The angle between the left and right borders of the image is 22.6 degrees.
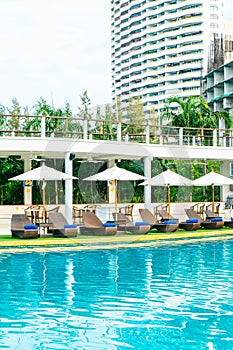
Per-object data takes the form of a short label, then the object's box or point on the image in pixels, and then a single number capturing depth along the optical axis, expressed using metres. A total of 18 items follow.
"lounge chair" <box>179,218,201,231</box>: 20.38
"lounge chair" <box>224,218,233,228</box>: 21.80
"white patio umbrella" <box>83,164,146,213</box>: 20.73
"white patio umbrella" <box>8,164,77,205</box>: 19.42
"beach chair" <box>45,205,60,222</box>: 20.92
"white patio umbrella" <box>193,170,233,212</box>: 22.92
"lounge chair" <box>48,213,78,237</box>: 17.53
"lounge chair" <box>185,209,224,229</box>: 21.14
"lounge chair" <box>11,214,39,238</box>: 17.31
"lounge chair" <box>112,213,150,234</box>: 18.92
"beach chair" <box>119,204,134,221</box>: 23.28
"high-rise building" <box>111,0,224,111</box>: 101.12
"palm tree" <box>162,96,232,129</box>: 36.75
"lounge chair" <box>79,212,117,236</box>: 18.42
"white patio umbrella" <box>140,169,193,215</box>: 21.56
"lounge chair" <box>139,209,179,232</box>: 19.63
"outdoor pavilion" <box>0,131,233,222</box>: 20.71
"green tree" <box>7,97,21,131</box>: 38.33
